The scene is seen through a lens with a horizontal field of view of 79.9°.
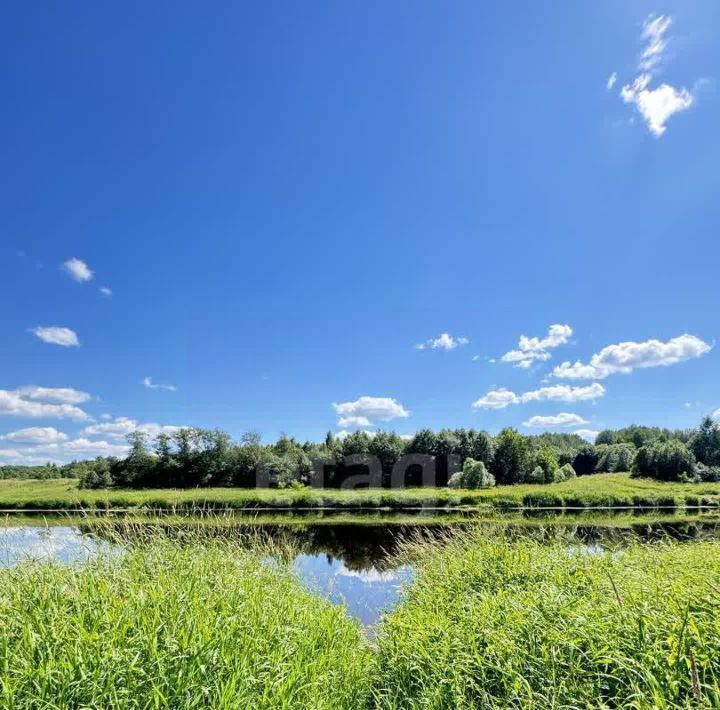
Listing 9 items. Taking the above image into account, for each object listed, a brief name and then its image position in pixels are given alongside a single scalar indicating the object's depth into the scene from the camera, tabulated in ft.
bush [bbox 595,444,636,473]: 233.55
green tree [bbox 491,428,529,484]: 186.68
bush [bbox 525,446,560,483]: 175.73
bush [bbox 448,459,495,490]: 132.05
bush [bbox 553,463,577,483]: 175.63
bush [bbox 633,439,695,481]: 171.53
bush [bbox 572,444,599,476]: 272.51
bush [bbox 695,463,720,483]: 173.47
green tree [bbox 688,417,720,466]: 203.48
